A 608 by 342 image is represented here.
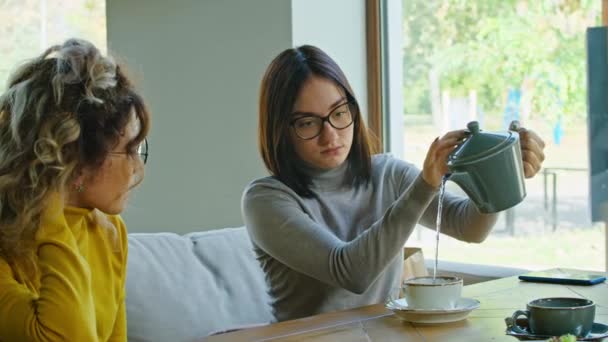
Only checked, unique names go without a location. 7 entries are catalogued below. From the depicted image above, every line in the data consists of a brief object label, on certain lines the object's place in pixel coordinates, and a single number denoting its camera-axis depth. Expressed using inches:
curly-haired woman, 93.5
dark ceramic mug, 92.6
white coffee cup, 99.2
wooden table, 96.3
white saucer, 98.5
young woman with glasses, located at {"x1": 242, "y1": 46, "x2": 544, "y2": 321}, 110.8
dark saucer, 92.9
